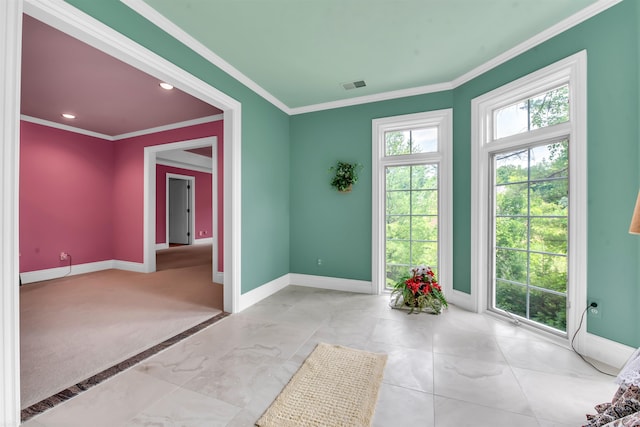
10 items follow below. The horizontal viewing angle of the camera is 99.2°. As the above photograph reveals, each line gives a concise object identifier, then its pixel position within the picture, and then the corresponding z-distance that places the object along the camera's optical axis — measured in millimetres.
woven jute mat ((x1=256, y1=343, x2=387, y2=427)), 1504
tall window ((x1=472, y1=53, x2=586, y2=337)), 2266
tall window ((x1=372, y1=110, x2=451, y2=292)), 3447
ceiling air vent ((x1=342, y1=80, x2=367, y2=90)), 3334
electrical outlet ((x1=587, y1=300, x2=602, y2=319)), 2141
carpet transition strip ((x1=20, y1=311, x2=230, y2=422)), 1583
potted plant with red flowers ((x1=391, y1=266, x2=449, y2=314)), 3109
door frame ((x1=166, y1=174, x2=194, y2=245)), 8000
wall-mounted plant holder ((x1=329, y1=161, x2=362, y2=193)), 3775
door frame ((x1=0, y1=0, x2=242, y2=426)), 1354
